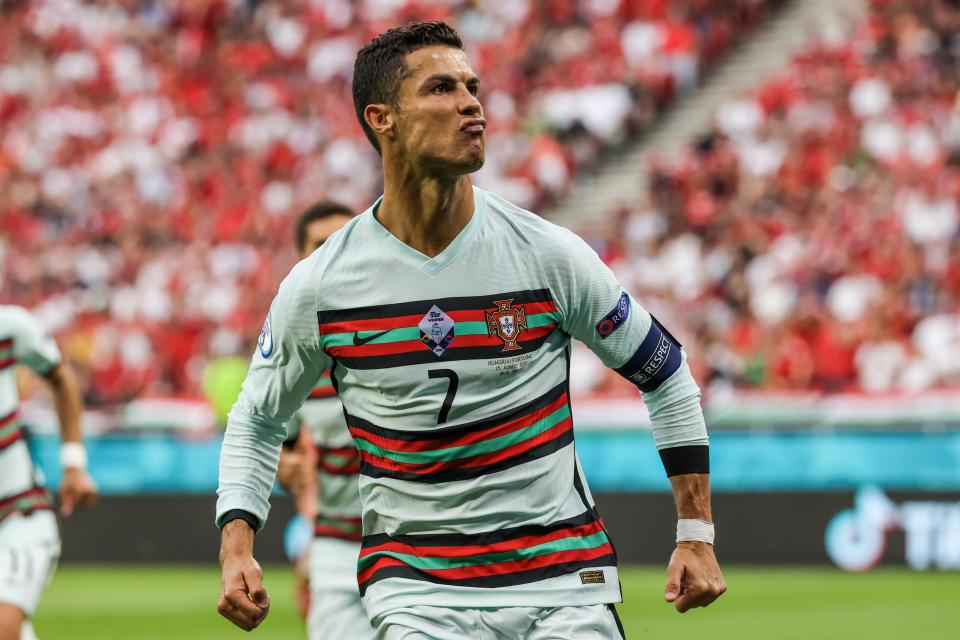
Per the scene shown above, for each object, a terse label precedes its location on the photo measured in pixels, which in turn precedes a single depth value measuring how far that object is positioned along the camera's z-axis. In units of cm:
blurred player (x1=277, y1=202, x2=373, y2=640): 1267
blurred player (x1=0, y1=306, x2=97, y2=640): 1331
